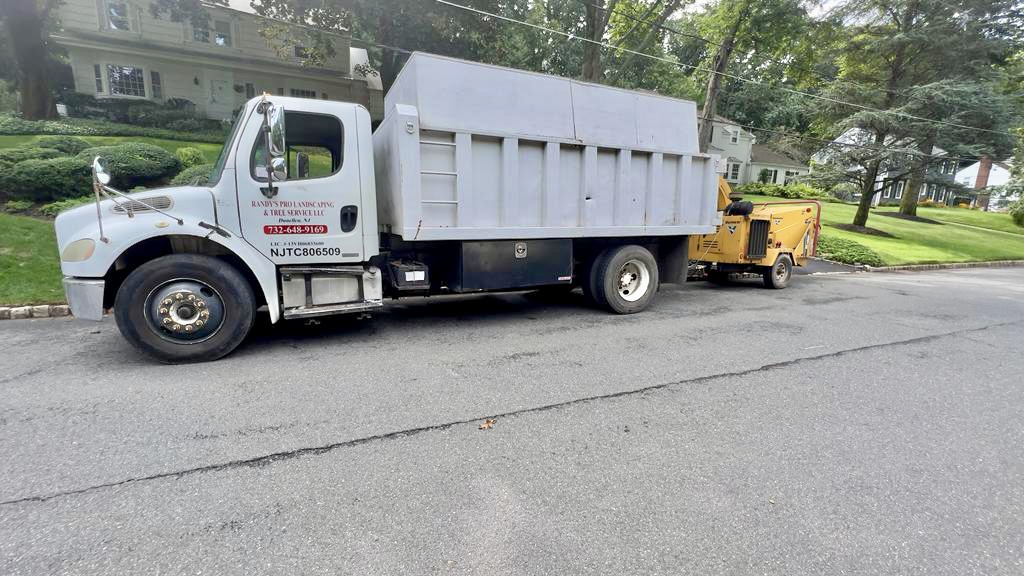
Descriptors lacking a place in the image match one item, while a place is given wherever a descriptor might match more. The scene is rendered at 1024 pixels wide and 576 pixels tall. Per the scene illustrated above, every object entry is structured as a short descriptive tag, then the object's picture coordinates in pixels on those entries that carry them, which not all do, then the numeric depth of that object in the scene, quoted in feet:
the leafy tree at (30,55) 57.82
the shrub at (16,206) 31.04
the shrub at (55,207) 31.19
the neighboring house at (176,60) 73.77
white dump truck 14.93
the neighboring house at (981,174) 160.97
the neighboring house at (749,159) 129.80
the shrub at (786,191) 106.52
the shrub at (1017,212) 96.26
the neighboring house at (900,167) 62.75
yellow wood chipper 31.91
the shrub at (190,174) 31.88
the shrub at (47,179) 31.48
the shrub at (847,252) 47.32
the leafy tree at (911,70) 61.00
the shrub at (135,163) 35.19
